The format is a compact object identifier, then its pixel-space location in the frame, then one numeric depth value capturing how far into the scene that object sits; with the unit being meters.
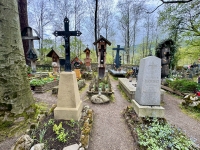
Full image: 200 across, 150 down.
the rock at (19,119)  2.98
